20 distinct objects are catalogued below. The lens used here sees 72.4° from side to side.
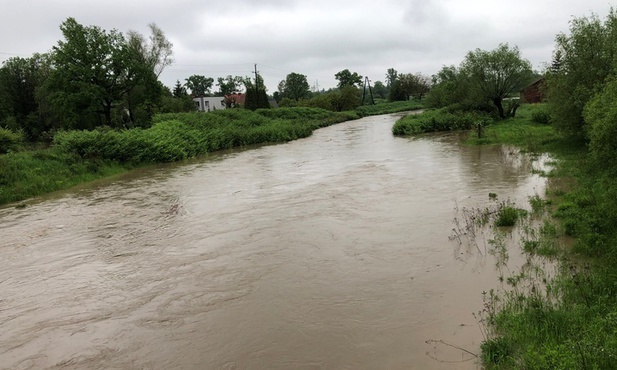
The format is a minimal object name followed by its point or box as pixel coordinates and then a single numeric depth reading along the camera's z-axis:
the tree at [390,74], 194.05
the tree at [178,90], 81.31
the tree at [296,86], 104.85
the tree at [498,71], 37.47
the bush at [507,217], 10.51
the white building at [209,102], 89.14
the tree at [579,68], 19.03
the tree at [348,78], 115.81
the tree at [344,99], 82.06
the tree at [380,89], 169.20
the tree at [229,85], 107.56
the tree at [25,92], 46.97
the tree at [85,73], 37.03
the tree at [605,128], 10.47
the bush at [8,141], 22.80
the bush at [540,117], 32.41
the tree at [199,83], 128.00
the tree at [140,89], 40.38
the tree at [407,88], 101.00
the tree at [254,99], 63.28
